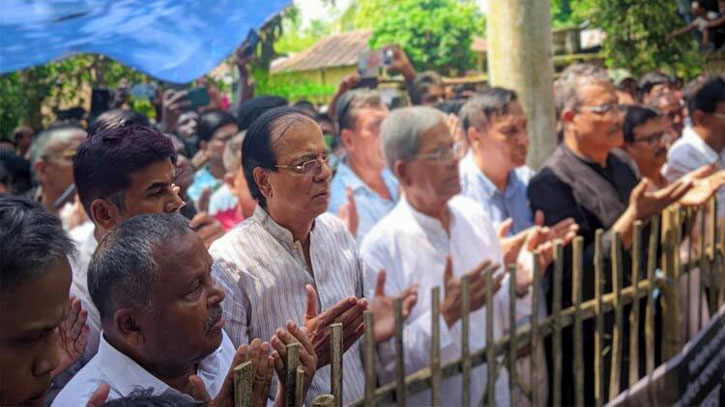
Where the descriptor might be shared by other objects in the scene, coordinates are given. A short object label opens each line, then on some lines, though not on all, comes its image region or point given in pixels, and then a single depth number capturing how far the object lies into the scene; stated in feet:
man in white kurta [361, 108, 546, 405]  10.05
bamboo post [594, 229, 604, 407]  12.60
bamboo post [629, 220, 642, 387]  13.15
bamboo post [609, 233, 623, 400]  12.95
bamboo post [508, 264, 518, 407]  10.89
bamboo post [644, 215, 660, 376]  14.02
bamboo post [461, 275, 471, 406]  10.02
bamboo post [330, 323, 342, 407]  5.63
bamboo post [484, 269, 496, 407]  10.39
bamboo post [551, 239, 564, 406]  11.65
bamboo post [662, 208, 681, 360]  14.46
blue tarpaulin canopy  12.17
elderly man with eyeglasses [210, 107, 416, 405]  5.91
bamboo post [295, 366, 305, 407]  5.39
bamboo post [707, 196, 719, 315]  16.67
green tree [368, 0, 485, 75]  82.12
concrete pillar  16.88
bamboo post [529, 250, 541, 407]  11.25
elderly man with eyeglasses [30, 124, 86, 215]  12.10
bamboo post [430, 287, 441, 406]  9.61
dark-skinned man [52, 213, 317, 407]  5.24
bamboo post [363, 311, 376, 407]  8.44
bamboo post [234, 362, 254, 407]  4.97
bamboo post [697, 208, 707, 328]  15.98
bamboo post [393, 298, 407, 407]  9.20
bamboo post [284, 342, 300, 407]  5.31
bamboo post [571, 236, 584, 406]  12.05
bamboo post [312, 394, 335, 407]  5.51
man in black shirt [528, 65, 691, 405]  13.00
